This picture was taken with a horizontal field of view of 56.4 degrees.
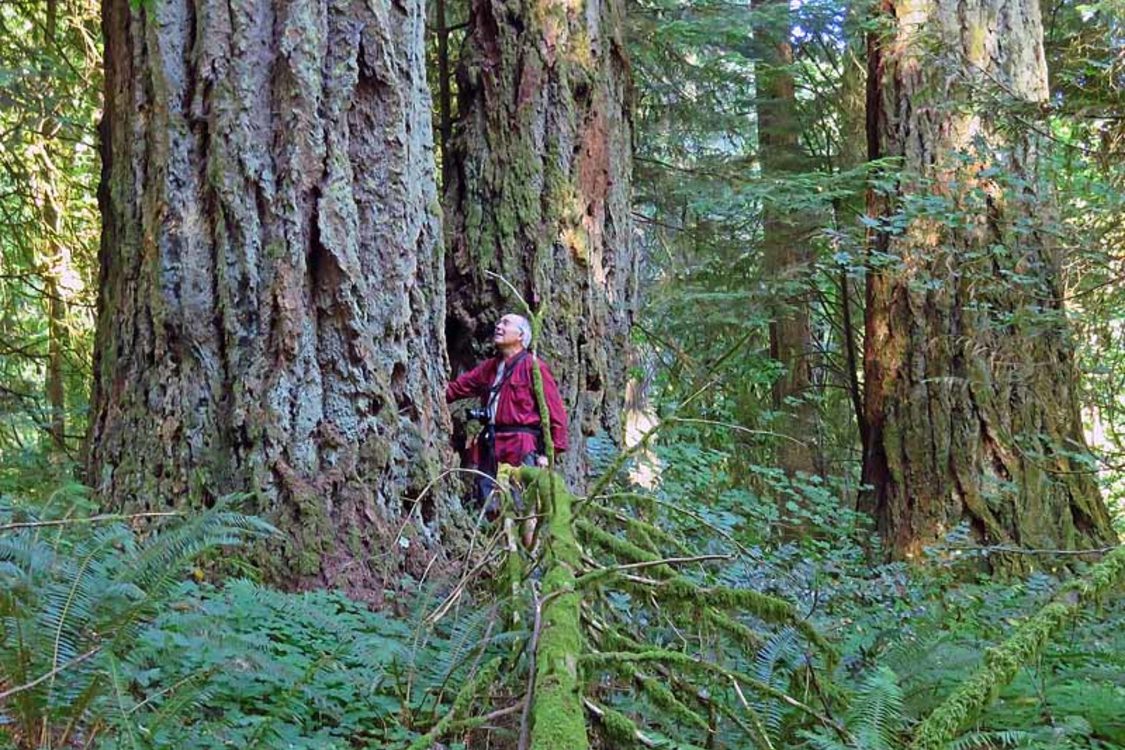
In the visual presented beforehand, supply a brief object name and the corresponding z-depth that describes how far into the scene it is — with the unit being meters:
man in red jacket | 7.07
